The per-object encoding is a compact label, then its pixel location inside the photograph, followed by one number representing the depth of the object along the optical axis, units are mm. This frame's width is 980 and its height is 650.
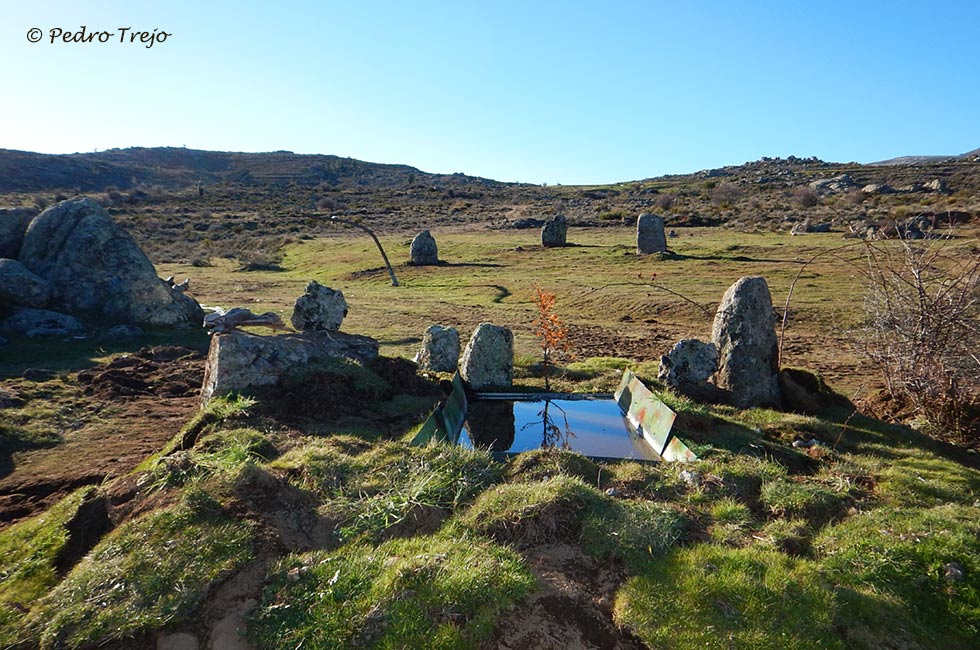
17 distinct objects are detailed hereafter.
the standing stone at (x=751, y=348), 8992
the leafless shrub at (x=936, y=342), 7676
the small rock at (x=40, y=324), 12359
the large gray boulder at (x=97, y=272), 14250
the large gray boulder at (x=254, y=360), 7996
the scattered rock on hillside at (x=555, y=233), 29562
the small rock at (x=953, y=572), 4293
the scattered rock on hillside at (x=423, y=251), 27969
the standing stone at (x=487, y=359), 9711
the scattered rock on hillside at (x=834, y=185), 55156
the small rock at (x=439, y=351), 10391
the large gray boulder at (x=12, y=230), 15547
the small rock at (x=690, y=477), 5947
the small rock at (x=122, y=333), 12734
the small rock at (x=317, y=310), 10945
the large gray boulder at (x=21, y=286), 13086
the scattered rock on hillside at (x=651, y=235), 24391
